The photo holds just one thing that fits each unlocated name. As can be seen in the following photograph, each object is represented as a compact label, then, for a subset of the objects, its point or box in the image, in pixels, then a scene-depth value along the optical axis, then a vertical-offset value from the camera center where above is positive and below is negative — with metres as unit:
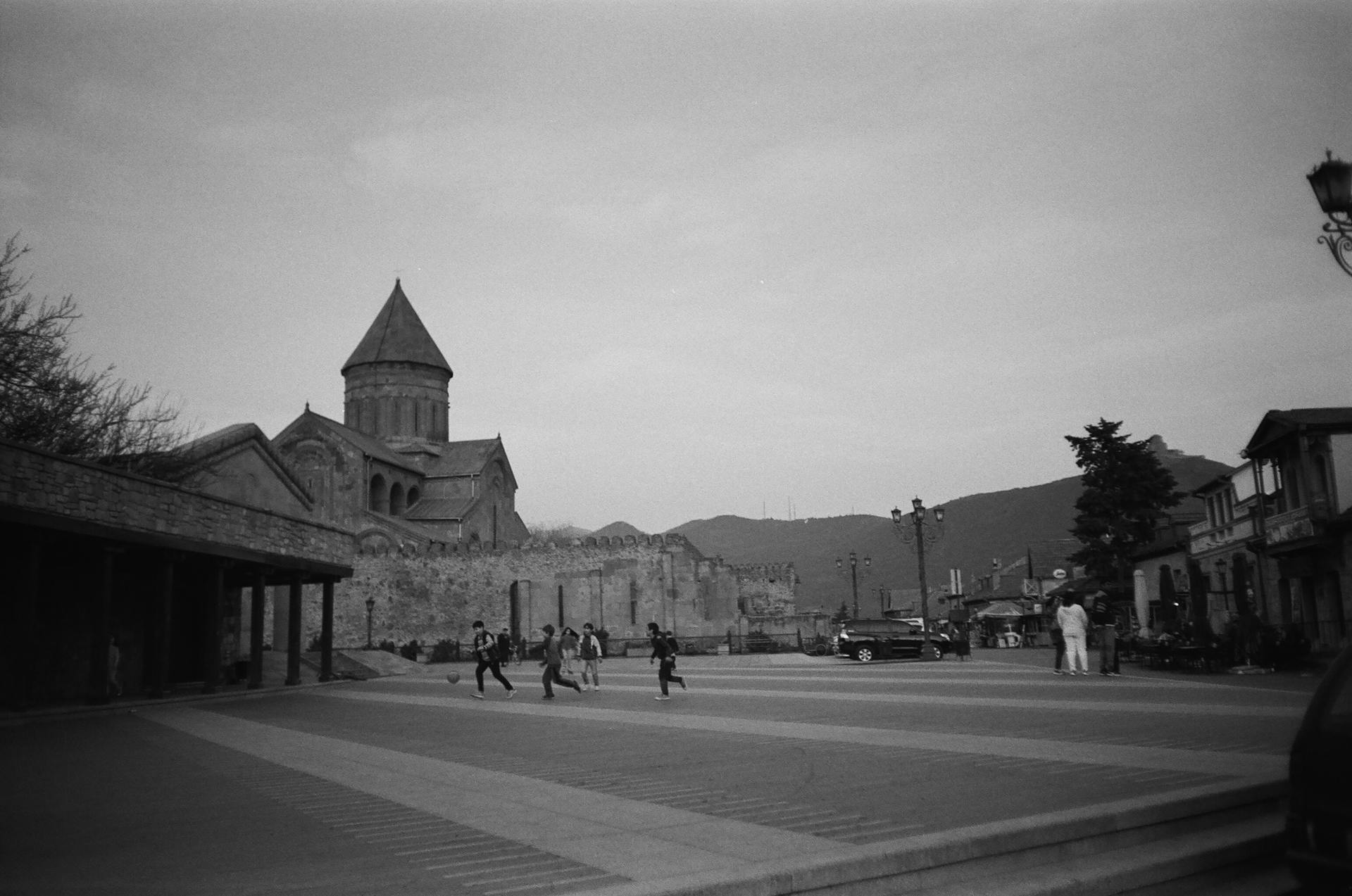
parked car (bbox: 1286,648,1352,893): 4.13 -0.89
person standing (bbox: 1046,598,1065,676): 21.18 -1.18
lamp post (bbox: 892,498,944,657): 31.95 +2.37
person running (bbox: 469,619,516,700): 19.92 -0.97
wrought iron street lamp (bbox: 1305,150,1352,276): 9.45 +3.69
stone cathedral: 58.09 +9.66
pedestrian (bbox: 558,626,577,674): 22.78 -0.89
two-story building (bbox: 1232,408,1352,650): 26.52 +1.96
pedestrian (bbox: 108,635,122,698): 19.03 -0.95
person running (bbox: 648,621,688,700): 16.69 -0.97
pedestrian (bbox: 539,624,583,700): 18.80 -1.24
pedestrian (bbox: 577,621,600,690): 20.61 -0.98
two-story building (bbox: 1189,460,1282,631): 31.36 +1.69
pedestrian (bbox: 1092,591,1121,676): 19.31 -0.92
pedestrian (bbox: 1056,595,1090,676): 20.06 -0.79
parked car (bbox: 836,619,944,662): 31.83 -1.53
